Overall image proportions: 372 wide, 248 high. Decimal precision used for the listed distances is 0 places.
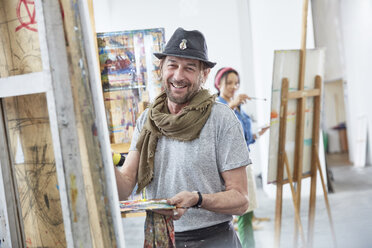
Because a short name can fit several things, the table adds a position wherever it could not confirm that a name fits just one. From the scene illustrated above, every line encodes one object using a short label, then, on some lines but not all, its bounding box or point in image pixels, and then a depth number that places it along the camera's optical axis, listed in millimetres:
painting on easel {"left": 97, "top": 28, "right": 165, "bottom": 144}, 2389
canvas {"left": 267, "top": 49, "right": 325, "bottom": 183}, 3141
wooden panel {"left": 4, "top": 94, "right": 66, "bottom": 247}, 1126
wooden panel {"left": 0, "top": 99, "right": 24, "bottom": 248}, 1174
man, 1566
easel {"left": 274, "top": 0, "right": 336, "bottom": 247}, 3154
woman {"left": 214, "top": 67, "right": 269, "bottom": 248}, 3201
